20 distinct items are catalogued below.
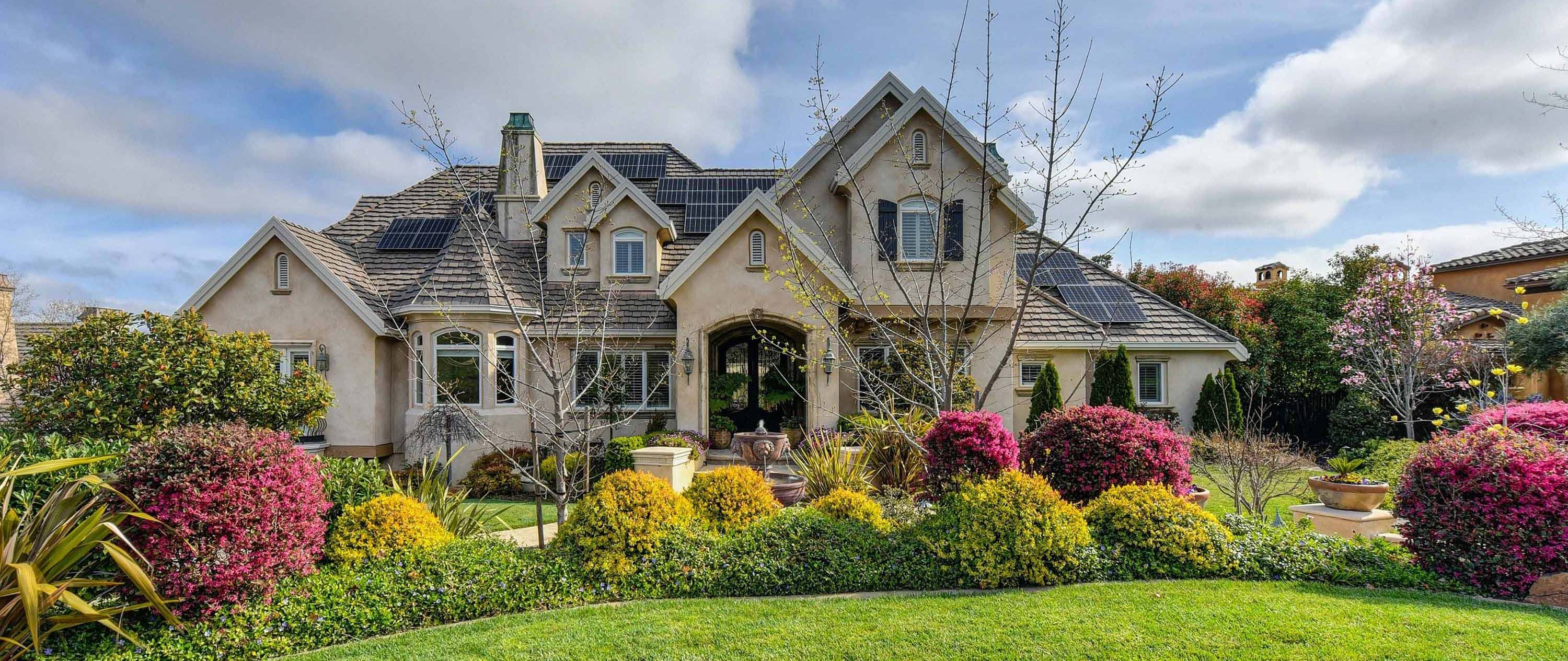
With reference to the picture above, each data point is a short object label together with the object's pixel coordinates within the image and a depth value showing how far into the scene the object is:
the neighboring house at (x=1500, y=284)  19.11
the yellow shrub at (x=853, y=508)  7.73
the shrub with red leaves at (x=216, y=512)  5.55
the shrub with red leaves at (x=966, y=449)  8.09
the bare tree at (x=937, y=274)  14.34
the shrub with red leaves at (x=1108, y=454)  8.25
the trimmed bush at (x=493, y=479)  13.94
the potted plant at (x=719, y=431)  15.23
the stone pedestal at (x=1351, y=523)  8.80
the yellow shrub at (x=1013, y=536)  6.79
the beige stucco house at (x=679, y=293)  14.66
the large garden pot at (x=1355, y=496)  9.04
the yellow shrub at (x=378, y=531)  6.69
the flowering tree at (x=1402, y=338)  14.41
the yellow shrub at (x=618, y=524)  6.94
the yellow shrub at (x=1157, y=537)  6.95
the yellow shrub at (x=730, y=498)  7.62
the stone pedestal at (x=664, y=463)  11.75
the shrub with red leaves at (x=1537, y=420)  8.37
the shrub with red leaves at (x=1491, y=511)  6.46
